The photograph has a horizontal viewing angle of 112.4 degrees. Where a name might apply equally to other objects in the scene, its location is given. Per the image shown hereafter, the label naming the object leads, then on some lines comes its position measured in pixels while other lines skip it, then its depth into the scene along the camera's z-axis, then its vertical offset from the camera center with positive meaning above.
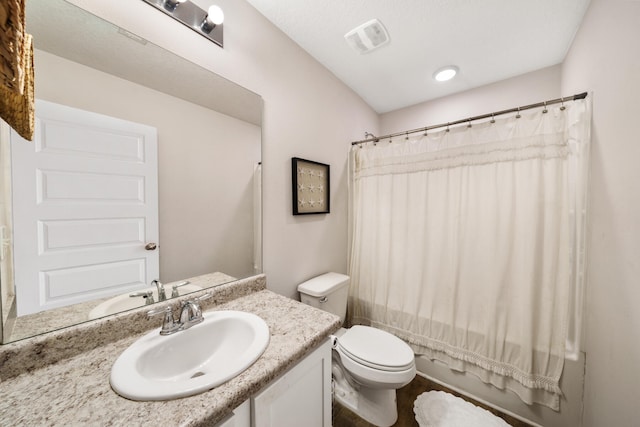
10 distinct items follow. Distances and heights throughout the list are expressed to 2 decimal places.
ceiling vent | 1.28 +1.09
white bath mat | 1.29 -1.28
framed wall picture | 1.44 +0.17
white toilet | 1.19 -0.89
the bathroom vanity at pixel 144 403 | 0.49 -0.47
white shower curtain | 1.19 -0.22
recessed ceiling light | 1.65 +1.09
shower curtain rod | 1.11 +0.60
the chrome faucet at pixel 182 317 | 0.79 -0.42
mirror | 0.68 +0.35
